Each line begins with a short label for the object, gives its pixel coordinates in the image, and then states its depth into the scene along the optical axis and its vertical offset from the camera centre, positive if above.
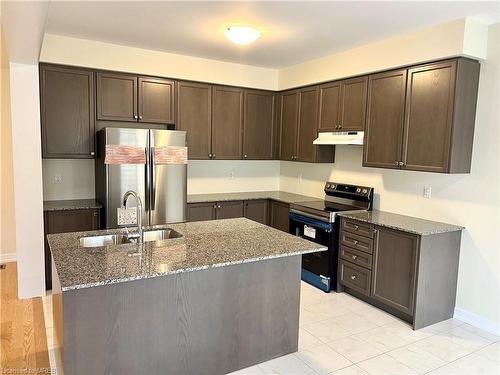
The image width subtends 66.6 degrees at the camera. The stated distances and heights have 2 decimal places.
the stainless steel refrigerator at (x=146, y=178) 3.91 -0.33
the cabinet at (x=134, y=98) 4.23 +0.56
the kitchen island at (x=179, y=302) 2.05 -0.94
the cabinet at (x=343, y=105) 4.09 +0.55
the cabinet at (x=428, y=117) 3.24 +0.36
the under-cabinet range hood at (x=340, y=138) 4.09 +0.17
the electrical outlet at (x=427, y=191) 3.74 -0.35
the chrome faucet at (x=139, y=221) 2.56 -0.51
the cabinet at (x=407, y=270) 3.30 -1.05
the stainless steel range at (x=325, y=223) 4.09 -0.79
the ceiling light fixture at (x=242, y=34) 3.38 +1.04
